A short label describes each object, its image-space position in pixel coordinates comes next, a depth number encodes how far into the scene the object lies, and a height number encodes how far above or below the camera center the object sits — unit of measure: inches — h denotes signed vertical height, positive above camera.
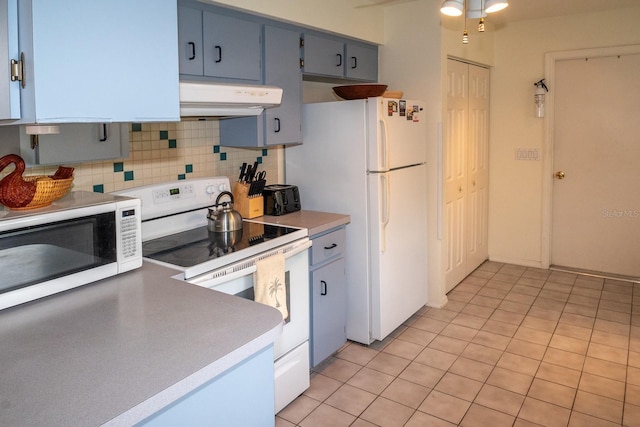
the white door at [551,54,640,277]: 170.1 +1.7
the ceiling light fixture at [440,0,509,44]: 82.5 +28.4
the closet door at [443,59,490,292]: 160.2 +0.1
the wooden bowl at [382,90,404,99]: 132.6 +20.5
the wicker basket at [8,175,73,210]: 65.6 -2.3
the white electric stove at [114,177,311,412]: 86.1 -14.2
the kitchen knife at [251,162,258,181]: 116.4 +0.1
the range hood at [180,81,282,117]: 81.7 +13.2
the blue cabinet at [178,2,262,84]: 92.4 +25.3
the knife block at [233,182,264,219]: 115.0 -7.1
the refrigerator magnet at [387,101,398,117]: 119.9 +15.5
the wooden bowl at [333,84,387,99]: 123.1 +20.1
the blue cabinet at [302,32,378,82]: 122.7 +30.4
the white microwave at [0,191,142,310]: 59.6 -9.5
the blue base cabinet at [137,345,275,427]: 47.4 -23.7
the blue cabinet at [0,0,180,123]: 57.2 +14.4
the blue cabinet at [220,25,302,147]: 111.2 +15.1
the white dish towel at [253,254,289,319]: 89.1 -20.4
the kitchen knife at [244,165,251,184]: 116.5 -1.1
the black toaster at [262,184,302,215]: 120.2 -6.8
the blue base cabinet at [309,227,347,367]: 110.8 -28.9
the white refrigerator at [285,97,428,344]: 119.3 -3.9
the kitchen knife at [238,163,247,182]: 117.3 +0.1
